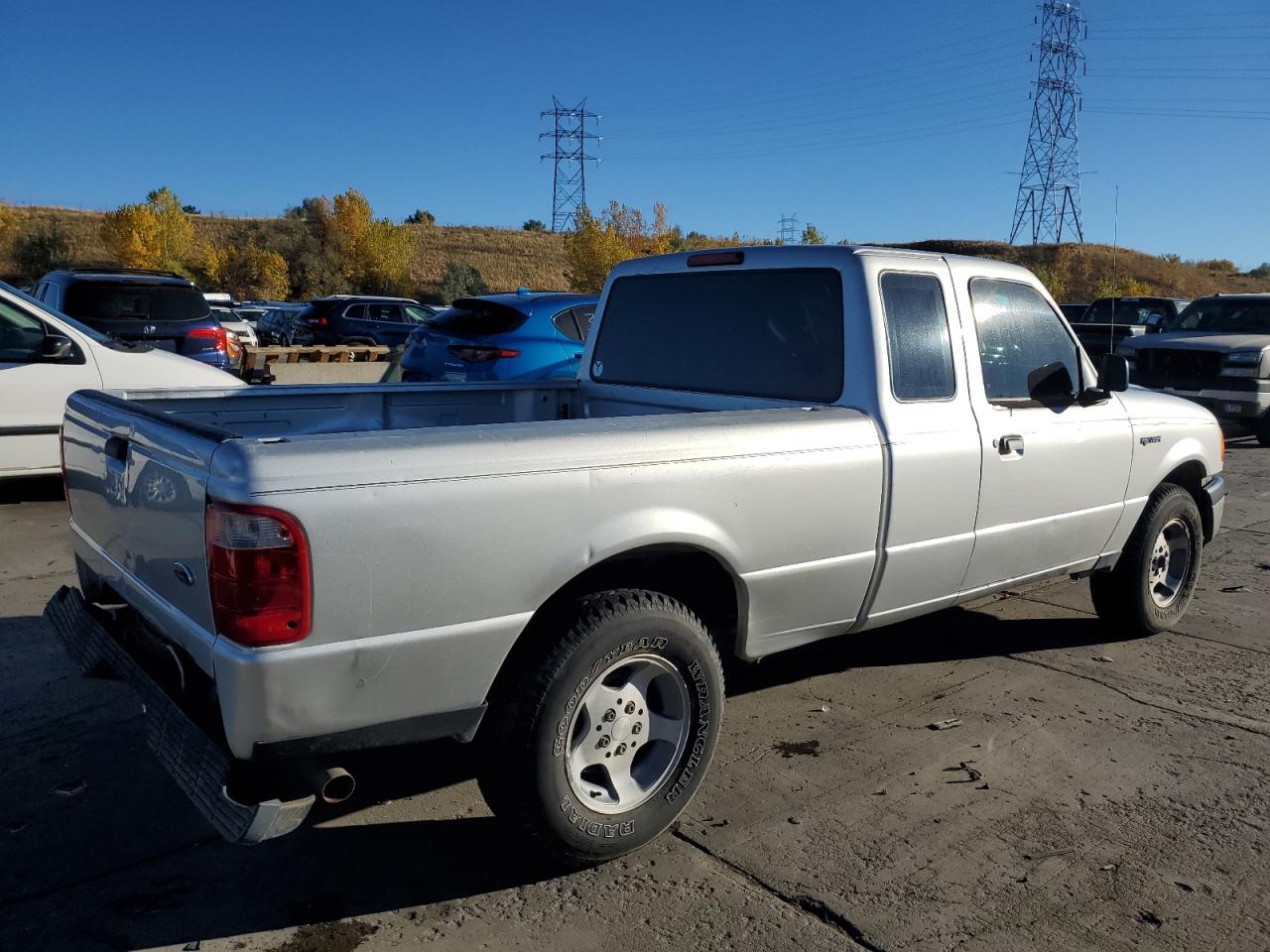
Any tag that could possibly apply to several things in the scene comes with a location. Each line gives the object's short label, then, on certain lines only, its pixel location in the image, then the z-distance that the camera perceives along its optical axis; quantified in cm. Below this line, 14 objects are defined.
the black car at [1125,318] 1777
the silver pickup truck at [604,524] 259
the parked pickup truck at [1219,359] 1341
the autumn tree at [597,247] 5372
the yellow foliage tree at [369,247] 6606
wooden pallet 1280
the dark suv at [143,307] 1056
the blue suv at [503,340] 951
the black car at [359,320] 2405
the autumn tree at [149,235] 6159
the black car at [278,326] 3009
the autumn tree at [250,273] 6419
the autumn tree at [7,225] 6359
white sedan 746
